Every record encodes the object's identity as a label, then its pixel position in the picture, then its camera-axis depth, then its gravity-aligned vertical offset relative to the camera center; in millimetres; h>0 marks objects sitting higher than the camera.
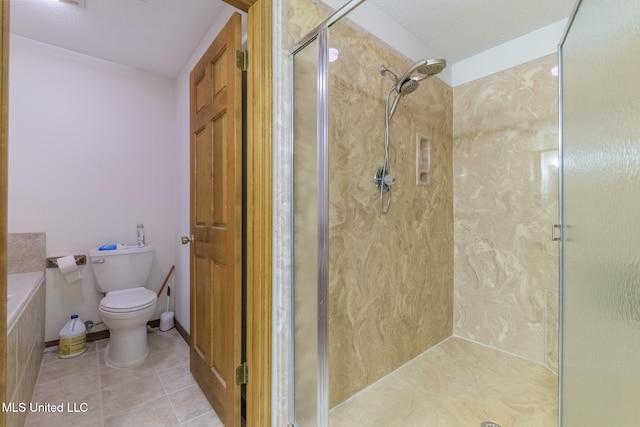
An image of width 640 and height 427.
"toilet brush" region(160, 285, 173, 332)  2336 -940
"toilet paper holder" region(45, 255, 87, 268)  2004 -360
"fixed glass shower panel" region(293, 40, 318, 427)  1093 -82
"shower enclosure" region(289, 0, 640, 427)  936 -193
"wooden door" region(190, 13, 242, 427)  1220 -50
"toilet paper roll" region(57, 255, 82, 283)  1983 -409
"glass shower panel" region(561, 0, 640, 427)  596 -29
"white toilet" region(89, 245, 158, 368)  1767 -602
